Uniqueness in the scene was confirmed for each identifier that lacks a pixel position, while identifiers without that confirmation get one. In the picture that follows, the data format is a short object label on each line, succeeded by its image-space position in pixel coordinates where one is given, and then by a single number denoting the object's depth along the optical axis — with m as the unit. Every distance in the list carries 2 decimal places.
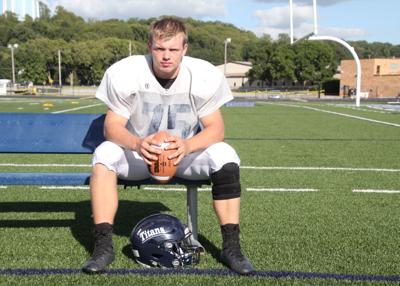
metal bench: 4.38
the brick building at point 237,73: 104.72
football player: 3.34
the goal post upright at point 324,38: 29.42
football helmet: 3.30
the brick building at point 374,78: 60.81
